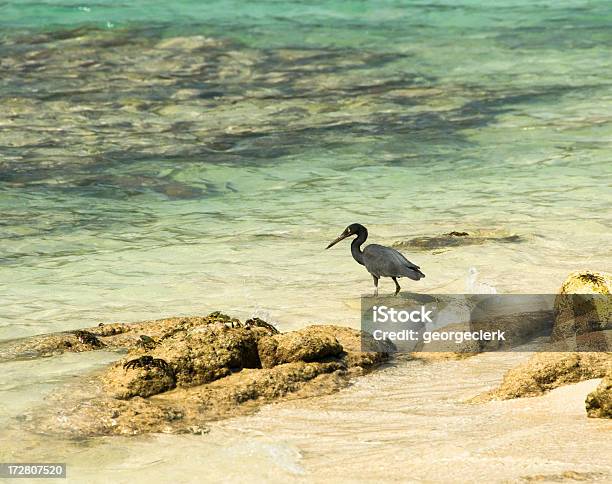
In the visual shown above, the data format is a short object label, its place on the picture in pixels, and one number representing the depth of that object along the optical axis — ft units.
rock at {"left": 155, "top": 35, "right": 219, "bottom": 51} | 163.63
